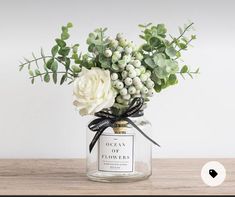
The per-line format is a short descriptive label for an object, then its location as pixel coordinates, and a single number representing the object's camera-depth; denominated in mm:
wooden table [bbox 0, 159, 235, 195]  660
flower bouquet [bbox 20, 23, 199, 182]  698
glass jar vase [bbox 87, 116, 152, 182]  724
